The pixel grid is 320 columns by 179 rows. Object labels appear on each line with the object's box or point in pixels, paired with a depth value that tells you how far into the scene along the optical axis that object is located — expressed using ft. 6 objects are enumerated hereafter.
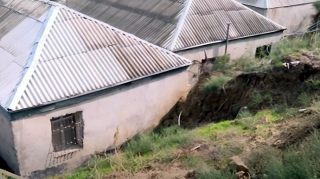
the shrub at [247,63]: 40.93
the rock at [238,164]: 22.56
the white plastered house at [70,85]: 30.50
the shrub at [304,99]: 32.19
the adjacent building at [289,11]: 71.52
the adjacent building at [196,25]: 49.11
